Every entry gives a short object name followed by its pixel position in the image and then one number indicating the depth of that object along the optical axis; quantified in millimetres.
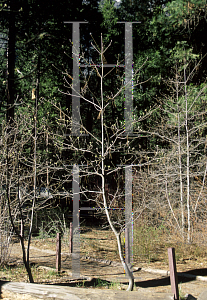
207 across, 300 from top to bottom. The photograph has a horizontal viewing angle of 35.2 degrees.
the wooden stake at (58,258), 6625
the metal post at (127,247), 6898
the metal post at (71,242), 8185
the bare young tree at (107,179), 4688
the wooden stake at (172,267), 4132
